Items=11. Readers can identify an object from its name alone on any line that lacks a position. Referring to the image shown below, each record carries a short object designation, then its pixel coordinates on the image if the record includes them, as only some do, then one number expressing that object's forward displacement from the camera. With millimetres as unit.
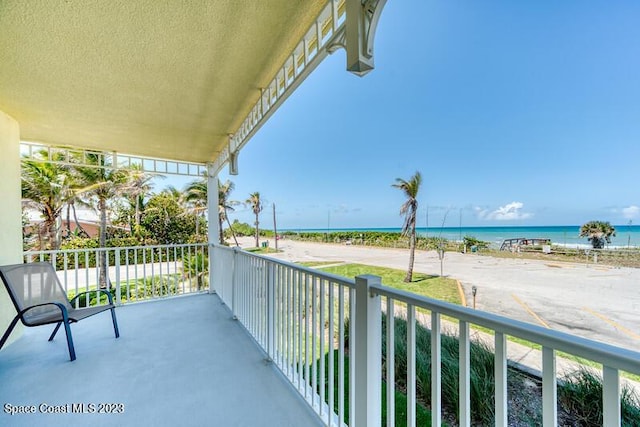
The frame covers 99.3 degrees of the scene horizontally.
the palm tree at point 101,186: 10523
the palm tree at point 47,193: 9594
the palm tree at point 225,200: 17406
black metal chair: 2629
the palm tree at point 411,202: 11727
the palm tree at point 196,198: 15391
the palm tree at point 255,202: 22078
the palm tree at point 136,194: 13252
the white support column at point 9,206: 3072
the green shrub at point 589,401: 1839
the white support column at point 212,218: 5043
